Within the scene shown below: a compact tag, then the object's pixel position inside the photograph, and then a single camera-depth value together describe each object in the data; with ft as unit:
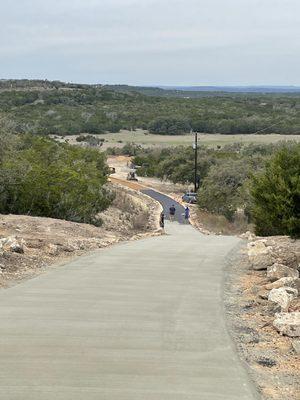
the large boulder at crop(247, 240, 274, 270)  50.42
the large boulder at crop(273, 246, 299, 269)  54.12
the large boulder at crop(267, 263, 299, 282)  44.01
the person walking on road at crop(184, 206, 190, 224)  141.08
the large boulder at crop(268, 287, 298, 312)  34.01
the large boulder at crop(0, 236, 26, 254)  48.80
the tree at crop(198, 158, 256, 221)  157.99
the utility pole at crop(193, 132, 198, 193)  210.53
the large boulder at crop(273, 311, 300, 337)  28.99
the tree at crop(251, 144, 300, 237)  70.69
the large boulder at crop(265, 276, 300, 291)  39.75
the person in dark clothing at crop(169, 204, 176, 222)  143.43
